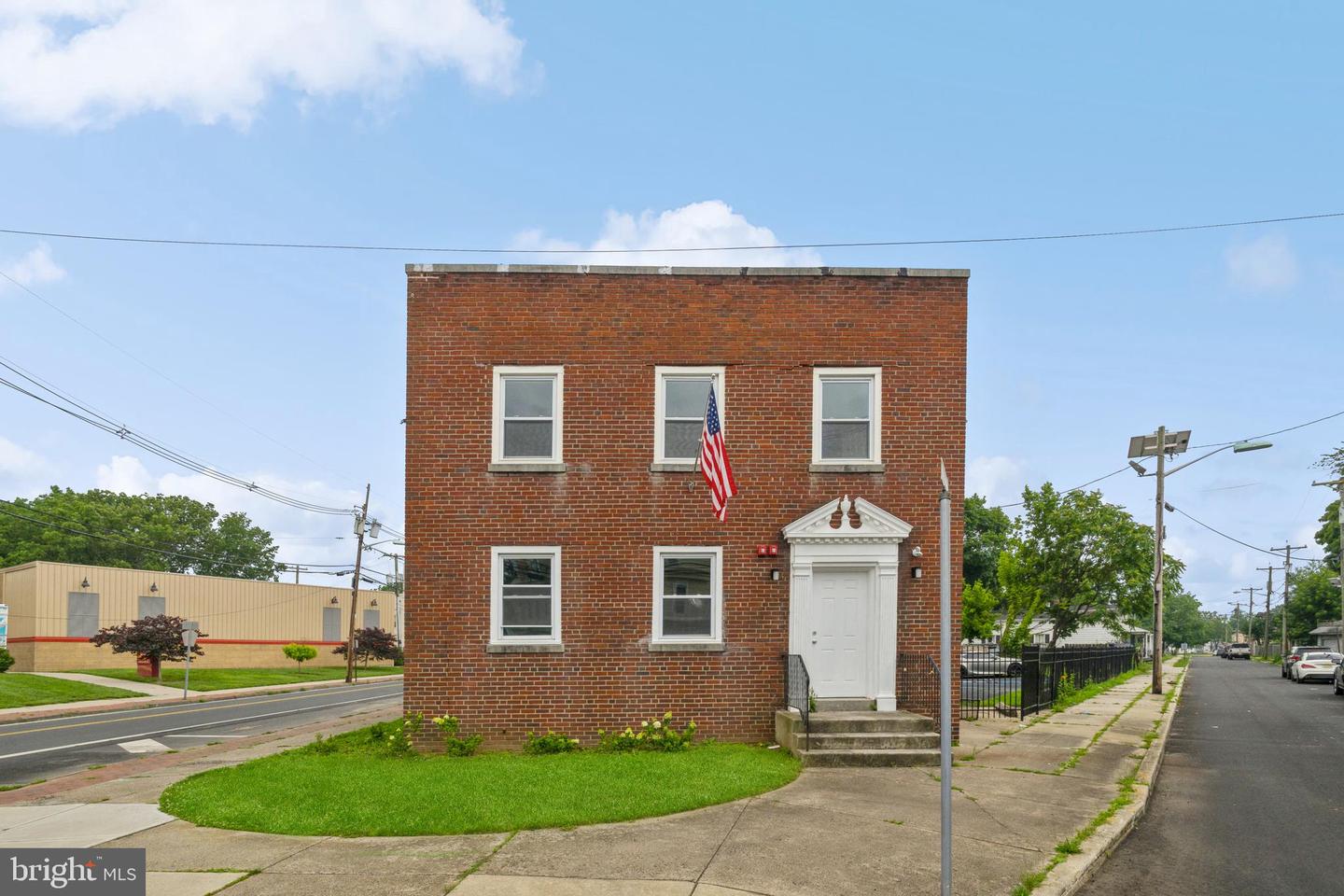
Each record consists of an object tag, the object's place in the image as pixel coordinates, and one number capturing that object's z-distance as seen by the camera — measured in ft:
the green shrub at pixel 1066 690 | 87.22
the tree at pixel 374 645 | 195.83
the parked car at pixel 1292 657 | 153.05
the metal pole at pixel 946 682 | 22.09
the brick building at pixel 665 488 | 52.06
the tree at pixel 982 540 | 274.98
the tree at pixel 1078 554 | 139.23
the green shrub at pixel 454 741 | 50.26
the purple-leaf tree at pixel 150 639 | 139.03
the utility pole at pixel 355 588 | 162.61
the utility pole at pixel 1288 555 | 303.07
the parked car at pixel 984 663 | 122.99
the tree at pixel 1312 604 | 281.80
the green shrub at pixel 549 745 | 50.49
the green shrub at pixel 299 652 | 187.93
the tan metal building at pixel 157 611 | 151.64
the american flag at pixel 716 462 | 46.06
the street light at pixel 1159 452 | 104.47
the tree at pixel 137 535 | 242.37
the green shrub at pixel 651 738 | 50.37
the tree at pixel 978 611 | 157.07
